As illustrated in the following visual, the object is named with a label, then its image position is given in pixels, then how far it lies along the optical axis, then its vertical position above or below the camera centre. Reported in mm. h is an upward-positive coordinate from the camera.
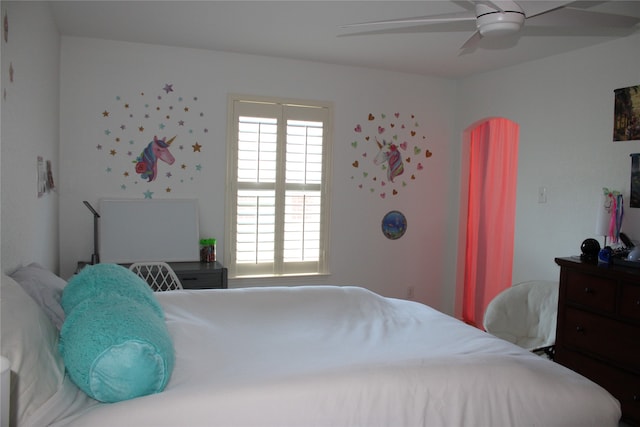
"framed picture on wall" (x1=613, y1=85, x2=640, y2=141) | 3285 +599
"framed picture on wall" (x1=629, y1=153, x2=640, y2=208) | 3258 +163
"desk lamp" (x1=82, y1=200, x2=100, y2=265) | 3684 -333
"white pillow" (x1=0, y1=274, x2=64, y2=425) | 1307 -459
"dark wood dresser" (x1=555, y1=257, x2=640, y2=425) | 2850 -714
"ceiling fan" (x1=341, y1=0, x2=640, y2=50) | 1944 +737
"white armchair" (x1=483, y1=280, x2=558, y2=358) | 3287 -725
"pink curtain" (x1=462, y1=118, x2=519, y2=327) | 4824 -113
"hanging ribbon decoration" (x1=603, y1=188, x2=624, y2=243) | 3287 -39
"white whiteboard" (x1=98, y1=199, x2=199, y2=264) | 3914 -322
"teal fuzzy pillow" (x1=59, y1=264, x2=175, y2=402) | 1475 -480
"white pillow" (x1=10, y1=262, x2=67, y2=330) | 1832 -396
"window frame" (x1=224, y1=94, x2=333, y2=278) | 4250 +97
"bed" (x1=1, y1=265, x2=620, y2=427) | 1452 -609
